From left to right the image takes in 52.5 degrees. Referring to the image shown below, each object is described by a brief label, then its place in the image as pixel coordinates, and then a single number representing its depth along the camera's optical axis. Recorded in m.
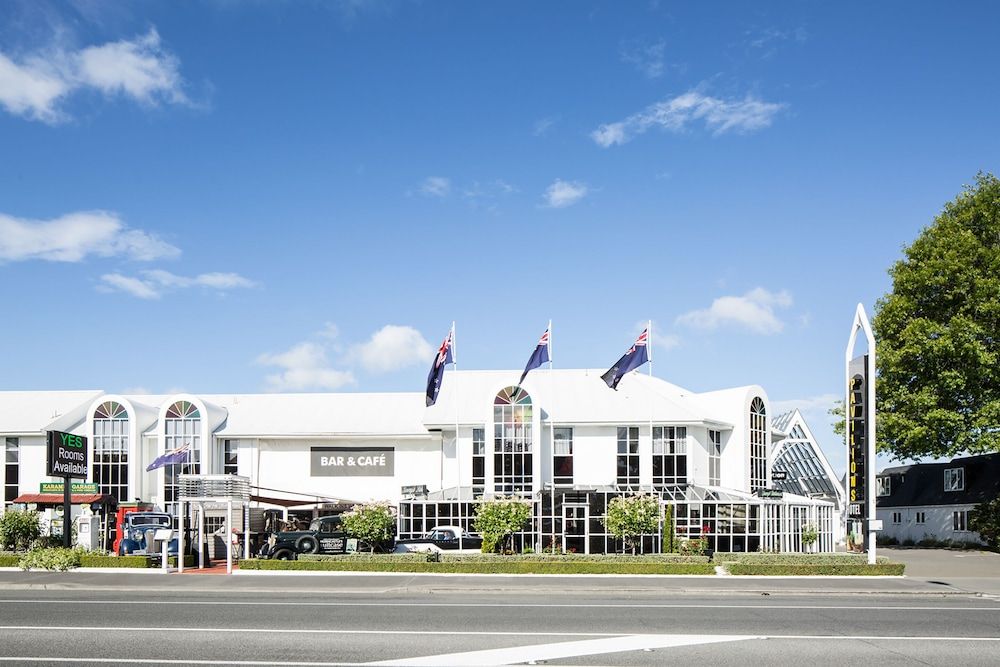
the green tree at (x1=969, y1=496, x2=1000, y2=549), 46.12
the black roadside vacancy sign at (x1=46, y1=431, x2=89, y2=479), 37.81
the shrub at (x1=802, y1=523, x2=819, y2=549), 41.06
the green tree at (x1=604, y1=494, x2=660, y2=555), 36.78
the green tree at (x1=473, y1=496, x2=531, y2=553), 37.06
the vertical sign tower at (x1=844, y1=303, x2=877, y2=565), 33.53
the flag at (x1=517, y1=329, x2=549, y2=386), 44.19
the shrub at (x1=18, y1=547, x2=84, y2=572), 32.88
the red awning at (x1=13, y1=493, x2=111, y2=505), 43.88
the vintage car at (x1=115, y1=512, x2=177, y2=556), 36.25
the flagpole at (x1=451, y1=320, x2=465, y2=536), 45.78
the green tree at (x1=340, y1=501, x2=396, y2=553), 36.81
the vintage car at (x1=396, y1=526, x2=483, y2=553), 39.78
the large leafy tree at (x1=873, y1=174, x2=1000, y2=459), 43.91
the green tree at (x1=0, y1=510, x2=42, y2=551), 41.38
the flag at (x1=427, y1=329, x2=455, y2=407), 45.41
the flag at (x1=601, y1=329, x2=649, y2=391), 43.44
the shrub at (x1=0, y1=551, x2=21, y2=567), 33.69
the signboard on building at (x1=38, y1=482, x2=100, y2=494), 43.72
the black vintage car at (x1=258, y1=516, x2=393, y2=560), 37.09
